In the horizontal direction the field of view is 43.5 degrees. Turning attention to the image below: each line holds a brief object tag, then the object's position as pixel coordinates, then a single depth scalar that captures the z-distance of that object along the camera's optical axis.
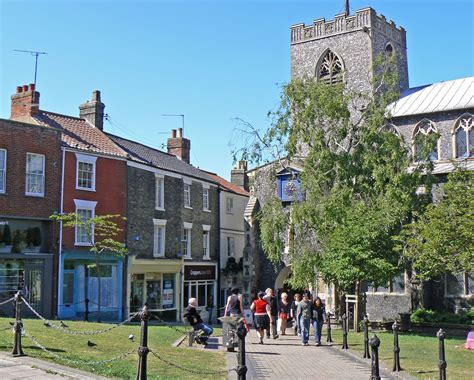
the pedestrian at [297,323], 20.29
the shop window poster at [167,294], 32.56
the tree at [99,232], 24.06
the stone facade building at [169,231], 30.03
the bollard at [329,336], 19.17
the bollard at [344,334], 16.98
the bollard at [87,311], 25.28
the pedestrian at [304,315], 17.97
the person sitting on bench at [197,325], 15.93
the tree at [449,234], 18.95
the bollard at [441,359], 9.86
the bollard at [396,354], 12.70
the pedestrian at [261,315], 18.09
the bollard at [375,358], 9.04
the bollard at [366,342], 14.52
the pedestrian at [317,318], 18.45
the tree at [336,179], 24.30
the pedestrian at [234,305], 17.12
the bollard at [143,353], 8.84
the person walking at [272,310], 19.81
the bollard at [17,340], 11.22
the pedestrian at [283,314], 21.34
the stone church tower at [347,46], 40.00
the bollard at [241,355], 8.12
